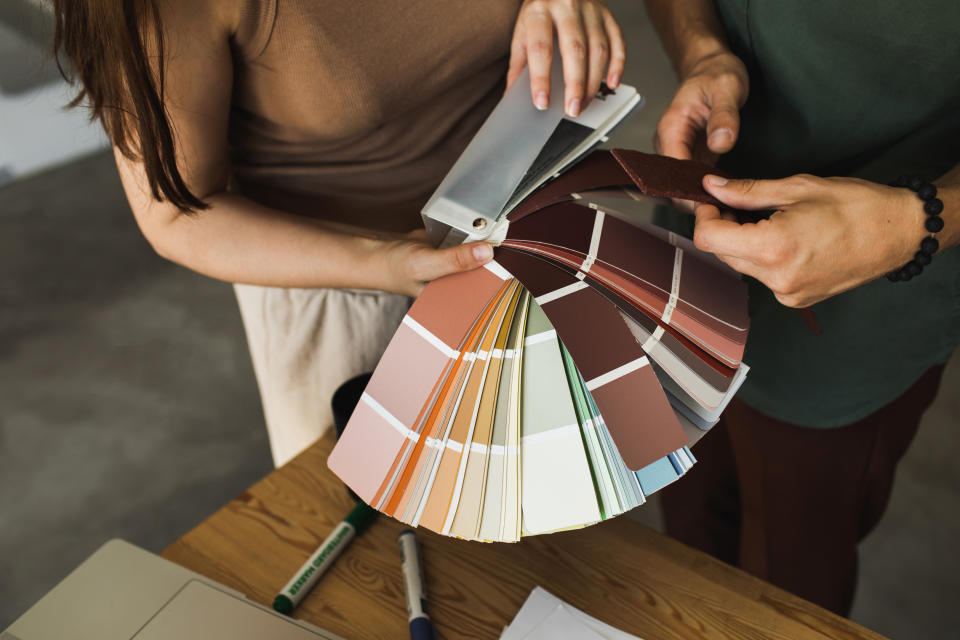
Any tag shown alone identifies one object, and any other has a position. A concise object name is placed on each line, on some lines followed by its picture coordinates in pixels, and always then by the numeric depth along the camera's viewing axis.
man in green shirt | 0.70
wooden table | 0.75
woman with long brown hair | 0.67
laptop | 0.68
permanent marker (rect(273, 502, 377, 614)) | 0.77
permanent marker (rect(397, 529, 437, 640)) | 0.73
